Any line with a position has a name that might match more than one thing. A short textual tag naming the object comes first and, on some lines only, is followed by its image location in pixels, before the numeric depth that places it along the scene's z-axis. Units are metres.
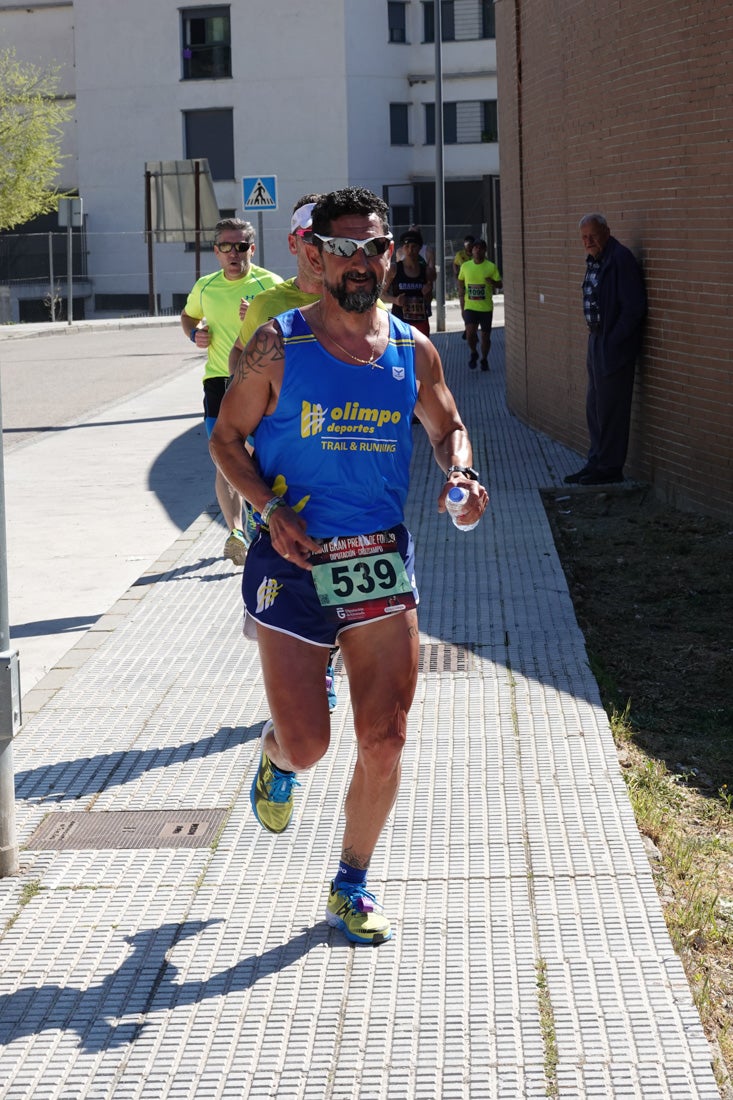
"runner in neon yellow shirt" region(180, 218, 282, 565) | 8.66
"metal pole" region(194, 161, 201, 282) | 30.08
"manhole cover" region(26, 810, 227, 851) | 5.09
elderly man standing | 11.12
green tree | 47.81
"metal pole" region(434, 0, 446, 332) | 30.86
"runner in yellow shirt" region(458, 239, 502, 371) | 21.31
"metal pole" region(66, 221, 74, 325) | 35.81
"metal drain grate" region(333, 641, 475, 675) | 7.01
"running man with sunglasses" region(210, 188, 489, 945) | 4.21
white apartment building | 52.00
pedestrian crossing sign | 22.78
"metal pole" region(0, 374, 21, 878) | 4.67
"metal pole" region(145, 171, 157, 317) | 44.47
